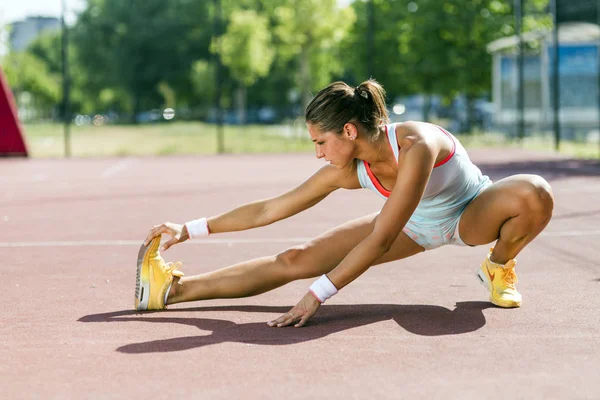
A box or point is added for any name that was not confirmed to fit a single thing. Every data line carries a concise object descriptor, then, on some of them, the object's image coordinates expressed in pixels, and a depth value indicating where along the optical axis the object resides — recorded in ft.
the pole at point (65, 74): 70.96
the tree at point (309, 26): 123.75
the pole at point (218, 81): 72.90
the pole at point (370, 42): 75.97
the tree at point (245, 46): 142.20
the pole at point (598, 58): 99.32
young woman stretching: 13.52
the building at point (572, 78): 98.92
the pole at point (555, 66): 67.15
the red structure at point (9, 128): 64.86
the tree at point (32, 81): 205.49
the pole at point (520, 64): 77.90
